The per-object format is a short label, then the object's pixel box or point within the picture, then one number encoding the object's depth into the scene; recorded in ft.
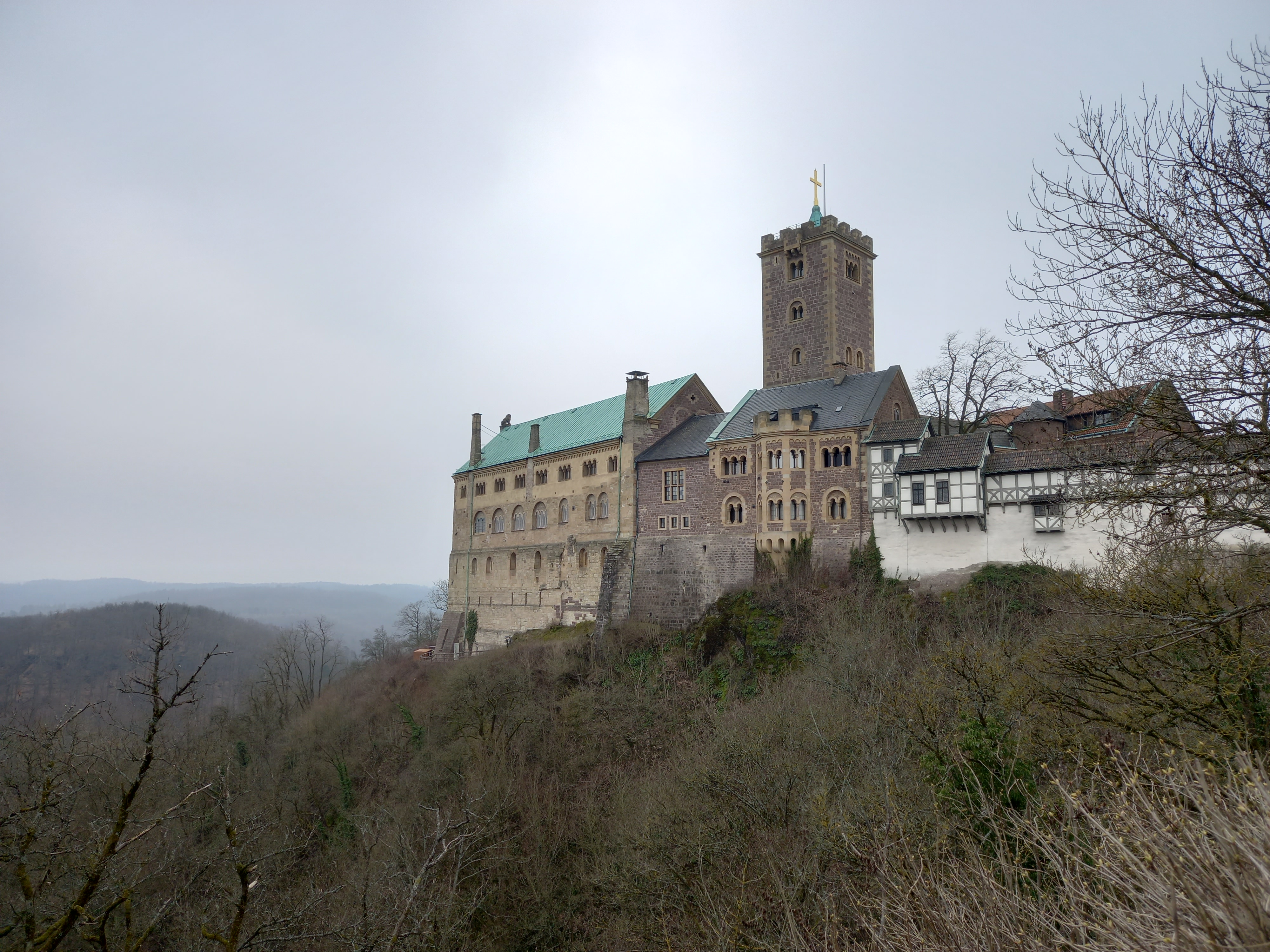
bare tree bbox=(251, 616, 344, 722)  173.27
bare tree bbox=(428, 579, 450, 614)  270.87
